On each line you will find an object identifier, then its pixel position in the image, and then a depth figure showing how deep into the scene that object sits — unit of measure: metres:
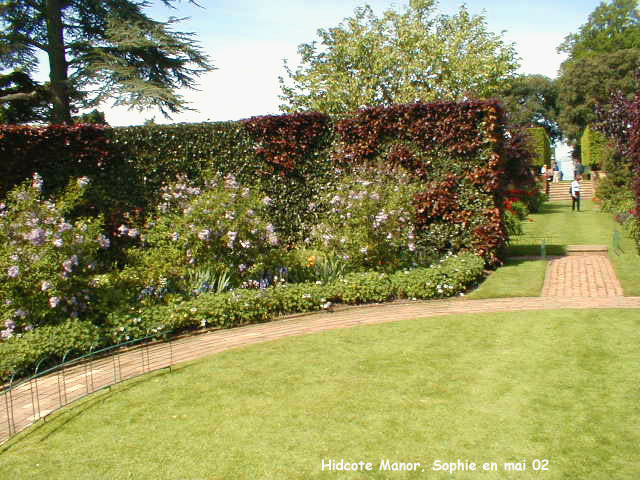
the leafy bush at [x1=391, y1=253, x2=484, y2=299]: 8.59
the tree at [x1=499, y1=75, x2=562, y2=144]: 61.66
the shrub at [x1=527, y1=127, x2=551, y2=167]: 30.35
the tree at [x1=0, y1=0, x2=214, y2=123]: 16.93
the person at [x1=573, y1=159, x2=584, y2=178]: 37.42
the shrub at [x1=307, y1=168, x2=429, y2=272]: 9.33
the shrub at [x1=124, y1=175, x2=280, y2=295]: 8.51
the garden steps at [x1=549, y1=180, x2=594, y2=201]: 31.78
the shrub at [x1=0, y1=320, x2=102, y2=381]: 6.03
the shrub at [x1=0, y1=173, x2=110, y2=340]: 6.89
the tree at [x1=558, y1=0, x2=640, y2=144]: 45.50
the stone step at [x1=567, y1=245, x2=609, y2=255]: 12.13
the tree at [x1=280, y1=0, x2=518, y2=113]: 23.73
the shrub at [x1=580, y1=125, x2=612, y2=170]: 34.19
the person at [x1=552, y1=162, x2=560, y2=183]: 39.92
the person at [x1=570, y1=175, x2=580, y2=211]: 23.17
